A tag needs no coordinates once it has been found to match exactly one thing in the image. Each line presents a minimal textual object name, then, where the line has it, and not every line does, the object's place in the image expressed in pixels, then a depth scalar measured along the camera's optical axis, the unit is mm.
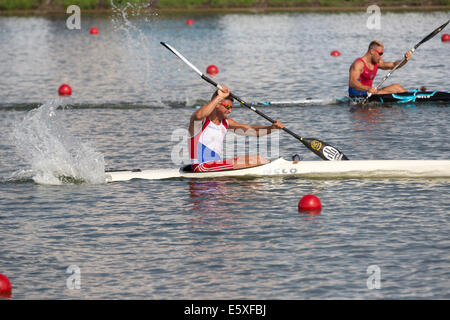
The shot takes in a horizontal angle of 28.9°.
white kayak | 15758
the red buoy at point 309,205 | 13734
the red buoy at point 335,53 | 36500
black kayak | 23734
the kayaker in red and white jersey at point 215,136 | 15383
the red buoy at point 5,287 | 10461
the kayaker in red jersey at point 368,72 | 22906
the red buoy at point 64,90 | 28359
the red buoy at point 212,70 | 32531
